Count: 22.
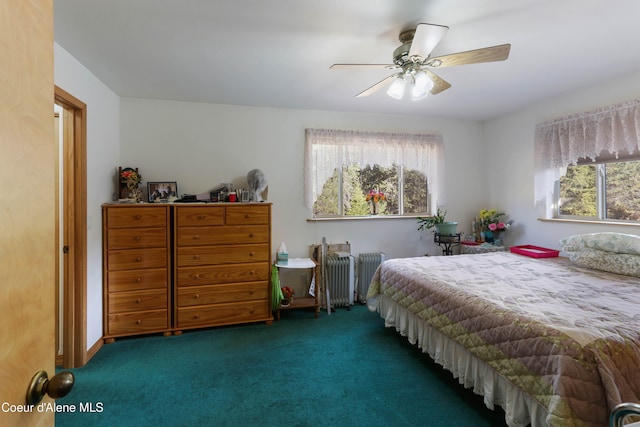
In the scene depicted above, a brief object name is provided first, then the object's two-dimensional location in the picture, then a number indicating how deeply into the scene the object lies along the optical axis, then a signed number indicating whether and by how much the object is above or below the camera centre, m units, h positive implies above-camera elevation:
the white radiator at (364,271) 3.74 -0.74
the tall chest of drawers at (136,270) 2.74 -0.52
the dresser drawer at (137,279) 2.76 -0.62
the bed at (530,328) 1.25 -0.63
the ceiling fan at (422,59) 1.69 +0.99
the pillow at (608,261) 2.27 -0.40
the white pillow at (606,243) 2.32 -0.26
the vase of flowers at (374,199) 3.95 +0.18
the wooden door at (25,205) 0.52 +0.02
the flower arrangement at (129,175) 3.00 +0.40
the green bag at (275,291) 3.10 -0.81
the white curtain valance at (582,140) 2.67 +0.71
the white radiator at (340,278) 3.54 -0.79
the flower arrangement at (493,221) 3.81 -0.12
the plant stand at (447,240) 3.71 -0.35
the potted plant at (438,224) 3.72 -0.15
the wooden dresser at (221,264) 2.90 -0.51
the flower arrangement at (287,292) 3.29 -0.88
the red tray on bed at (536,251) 3.01 -0.42
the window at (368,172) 3.67 +0.54
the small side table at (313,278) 3.19 -0.74
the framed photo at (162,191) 3.14 +0.25
